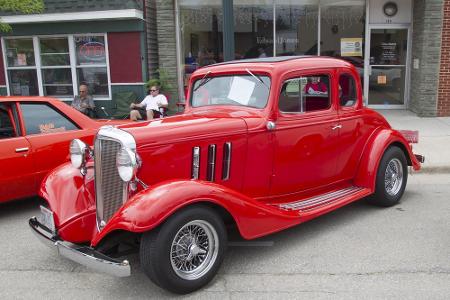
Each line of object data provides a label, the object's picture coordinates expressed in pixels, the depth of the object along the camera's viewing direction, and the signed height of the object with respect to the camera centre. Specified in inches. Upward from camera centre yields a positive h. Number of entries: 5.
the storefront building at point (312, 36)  492.7 +29.8
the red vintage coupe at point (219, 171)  139.9 -38.0
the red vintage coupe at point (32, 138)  215.9 -32.9
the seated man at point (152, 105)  389.9 -31.7
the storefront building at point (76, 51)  458.3 +18.6
